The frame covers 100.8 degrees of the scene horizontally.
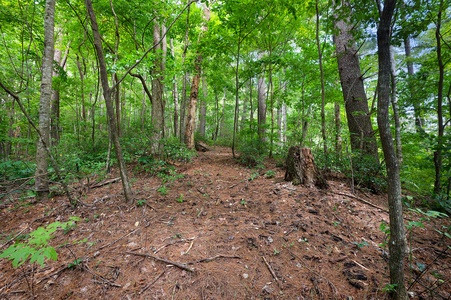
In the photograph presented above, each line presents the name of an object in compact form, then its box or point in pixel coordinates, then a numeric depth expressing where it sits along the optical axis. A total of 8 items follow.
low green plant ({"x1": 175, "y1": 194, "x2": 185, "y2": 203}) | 3.92
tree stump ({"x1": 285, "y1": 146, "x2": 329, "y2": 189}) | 4.28
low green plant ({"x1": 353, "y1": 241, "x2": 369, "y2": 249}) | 2.55
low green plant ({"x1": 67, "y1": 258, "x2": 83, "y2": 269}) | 2.23
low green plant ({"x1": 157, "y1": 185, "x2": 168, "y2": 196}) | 4.19
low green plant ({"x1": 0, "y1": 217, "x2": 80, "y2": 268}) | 1.39
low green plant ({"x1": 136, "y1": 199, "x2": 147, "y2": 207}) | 3.68
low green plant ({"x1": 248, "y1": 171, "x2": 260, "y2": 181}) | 5.08
